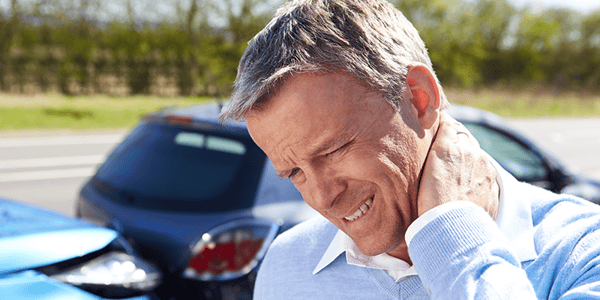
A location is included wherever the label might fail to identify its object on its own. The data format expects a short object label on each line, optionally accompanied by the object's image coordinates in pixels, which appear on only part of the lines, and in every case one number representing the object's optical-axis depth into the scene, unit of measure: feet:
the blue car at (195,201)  8.24
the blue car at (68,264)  6.82
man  3.11
